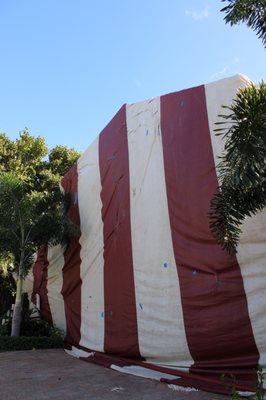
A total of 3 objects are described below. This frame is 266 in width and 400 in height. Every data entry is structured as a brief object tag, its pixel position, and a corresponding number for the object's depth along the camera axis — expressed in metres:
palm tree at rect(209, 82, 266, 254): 3.87
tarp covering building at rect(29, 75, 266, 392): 5.82
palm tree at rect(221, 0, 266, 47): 4.36
